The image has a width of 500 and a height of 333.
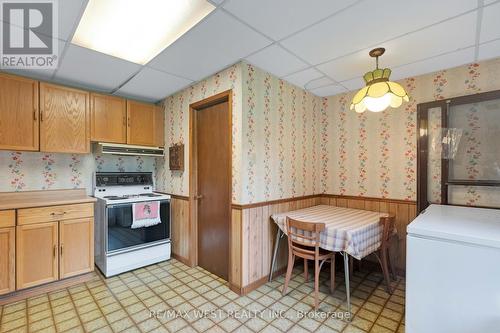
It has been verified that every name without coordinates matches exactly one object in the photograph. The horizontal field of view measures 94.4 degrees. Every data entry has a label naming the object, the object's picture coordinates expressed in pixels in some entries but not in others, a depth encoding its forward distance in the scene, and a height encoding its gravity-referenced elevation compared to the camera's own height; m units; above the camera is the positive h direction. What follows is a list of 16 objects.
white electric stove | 2.71 -0.78
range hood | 2.96 +0.24
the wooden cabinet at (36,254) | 2.27 -0.88
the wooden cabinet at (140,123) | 3.26 +0.63
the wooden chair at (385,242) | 2.26 -0.76
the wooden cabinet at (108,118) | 2.96 +0.65
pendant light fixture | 1.81 +0.58
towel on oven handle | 2.84 -0.60
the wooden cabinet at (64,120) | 2.61 +0.56
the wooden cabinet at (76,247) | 2.50 -0.89
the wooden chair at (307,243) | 2.05 -0.72
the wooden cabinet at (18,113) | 2.37 +0.58
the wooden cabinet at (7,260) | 2.18 -0.88
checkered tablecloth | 1.96 -0.56
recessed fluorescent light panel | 1.64 +1.15
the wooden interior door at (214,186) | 2.60 -0.23
